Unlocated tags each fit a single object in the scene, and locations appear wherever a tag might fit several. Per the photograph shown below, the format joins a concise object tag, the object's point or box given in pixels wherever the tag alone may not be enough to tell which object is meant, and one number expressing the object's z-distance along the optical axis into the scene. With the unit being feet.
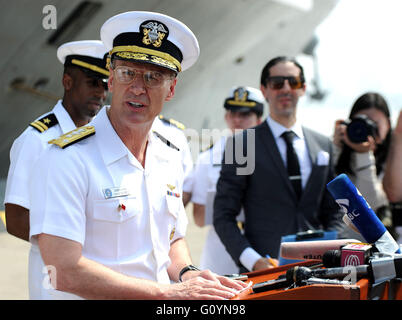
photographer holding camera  11.08
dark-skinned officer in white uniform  8.62
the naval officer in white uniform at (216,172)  12.83
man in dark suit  10.55
